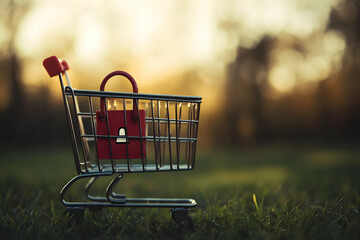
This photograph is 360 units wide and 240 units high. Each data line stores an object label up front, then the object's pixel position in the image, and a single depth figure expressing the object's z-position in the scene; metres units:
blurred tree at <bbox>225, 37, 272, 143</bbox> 13.09
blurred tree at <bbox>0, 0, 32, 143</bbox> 11.50
